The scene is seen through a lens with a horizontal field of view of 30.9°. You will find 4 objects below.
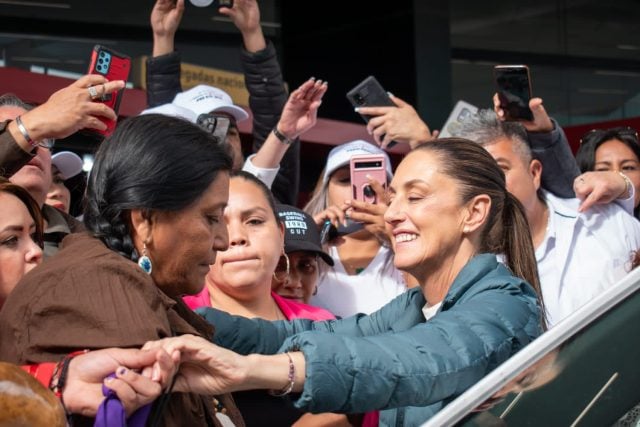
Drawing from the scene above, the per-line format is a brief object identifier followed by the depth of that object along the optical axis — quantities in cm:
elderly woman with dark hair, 201
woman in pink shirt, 361
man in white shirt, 401
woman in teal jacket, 214
